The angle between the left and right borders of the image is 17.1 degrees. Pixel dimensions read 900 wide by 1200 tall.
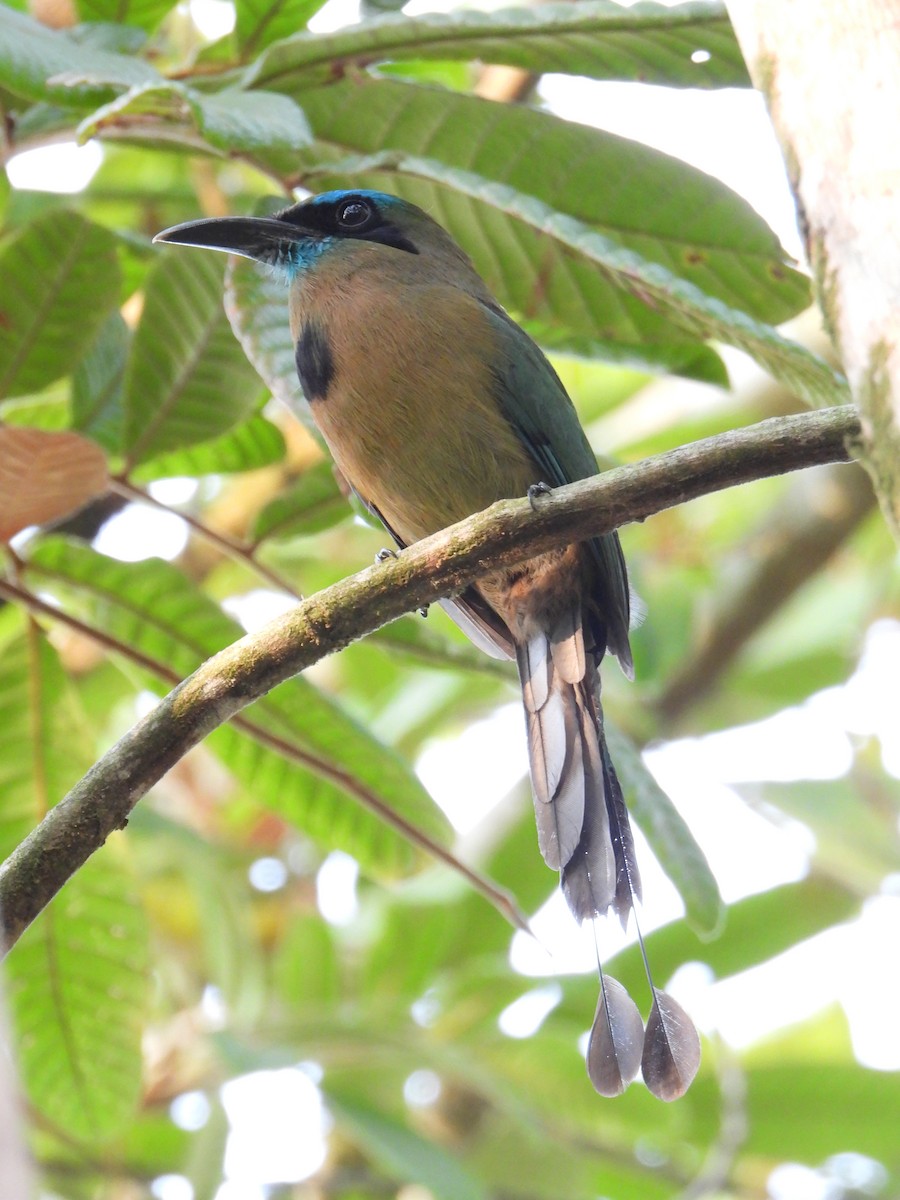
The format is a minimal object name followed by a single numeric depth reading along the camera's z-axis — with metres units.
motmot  5.09
